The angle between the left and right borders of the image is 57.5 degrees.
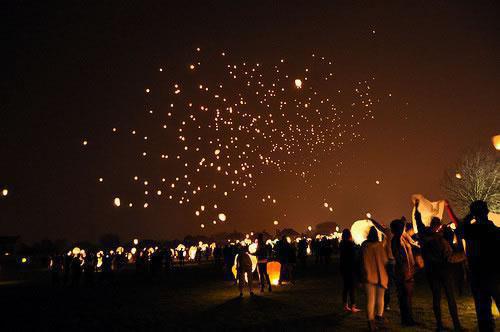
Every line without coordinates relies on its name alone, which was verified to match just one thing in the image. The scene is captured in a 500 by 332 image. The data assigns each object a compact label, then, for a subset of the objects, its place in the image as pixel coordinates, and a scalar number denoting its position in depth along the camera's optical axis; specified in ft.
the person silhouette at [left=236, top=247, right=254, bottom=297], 46.44
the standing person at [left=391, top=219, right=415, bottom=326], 26.84
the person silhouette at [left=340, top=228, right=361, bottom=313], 33.58
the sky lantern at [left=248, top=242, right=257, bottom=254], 54.87
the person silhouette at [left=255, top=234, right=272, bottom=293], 48.55
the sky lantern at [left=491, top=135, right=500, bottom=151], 49.29
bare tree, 129.70
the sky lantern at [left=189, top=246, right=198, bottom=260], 189.67
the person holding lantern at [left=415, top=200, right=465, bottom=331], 24.44
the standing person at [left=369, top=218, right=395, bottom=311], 27.02
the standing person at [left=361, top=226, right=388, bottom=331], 25.72
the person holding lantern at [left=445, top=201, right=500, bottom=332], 18.31
